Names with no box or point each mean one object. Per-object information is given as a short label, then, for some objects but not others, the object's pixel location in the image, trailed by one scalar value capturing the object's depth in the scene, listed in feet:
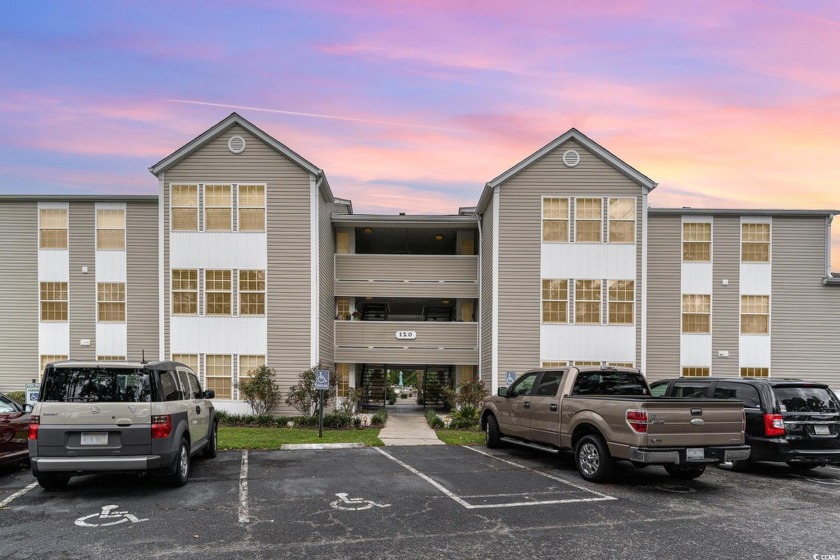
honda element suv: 27.09
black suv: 33.58
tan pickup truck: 29.04
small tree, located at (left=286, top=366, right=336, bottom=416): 65.62
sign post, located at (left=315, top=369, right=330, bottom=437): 50.80
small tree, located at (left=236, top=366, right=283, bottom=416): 65.67
